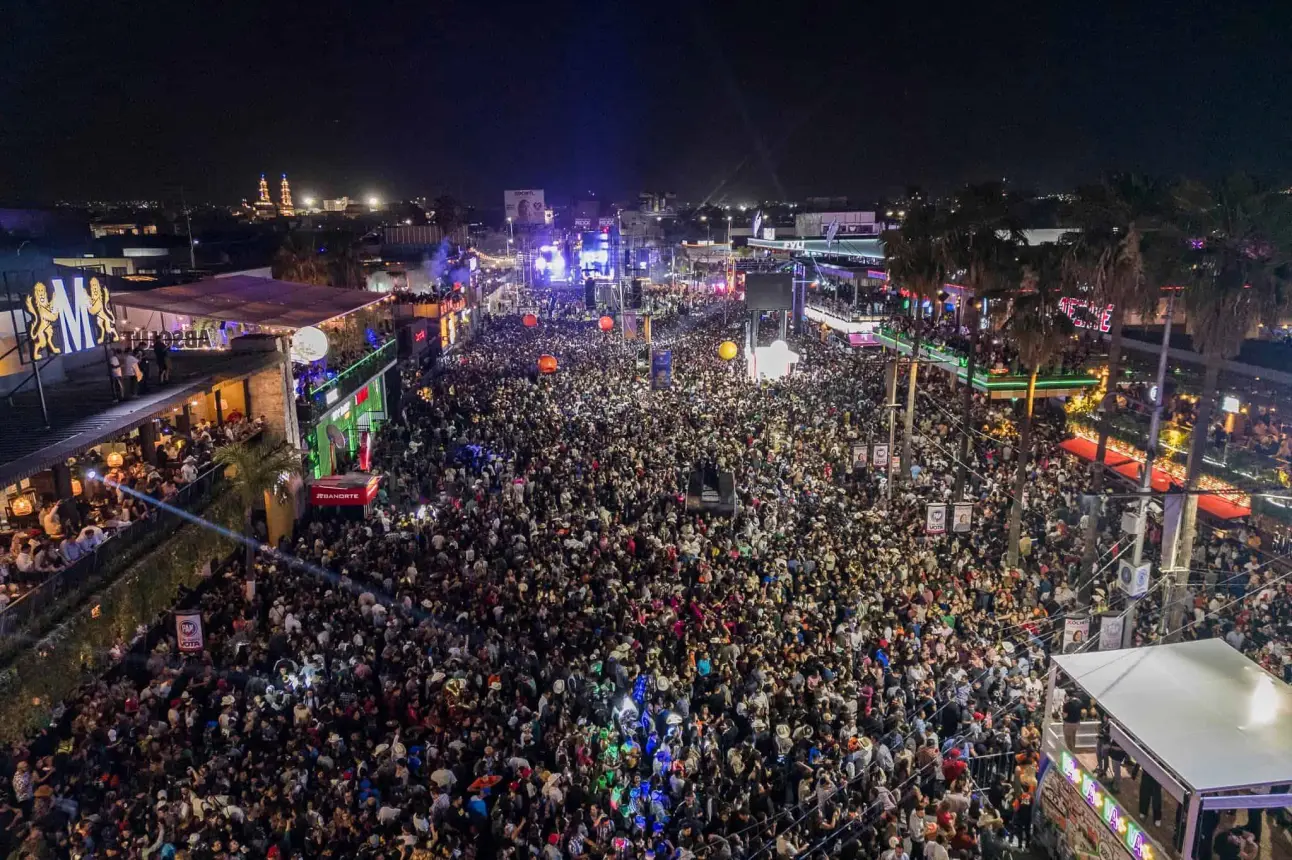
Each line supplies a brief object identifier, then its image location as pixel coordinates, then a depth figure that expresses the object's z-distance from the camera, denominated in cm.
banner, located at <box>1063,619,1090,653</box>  1208
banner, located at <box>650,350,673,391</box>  2995
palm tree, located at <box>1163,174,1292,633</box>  1262
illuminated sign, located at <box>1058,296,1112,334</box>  2264
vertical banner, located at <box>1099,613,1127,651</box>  1204
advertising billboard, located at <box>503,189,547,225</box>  12619
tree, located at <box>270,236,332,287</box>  4002
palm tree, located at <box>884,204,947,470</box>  2070
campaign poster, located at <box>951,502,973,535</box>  1641
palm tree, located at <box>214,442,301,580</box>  1565
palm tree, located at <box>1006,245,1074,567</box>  1611
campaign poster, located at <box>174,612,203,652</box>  1148
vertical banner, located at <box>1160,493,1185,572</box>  1409
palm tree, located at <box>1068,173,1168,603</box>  1421
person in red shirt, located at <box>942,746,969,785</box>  970
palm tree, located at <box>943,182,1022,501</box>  1888
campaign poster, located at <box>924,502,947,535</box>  1608
